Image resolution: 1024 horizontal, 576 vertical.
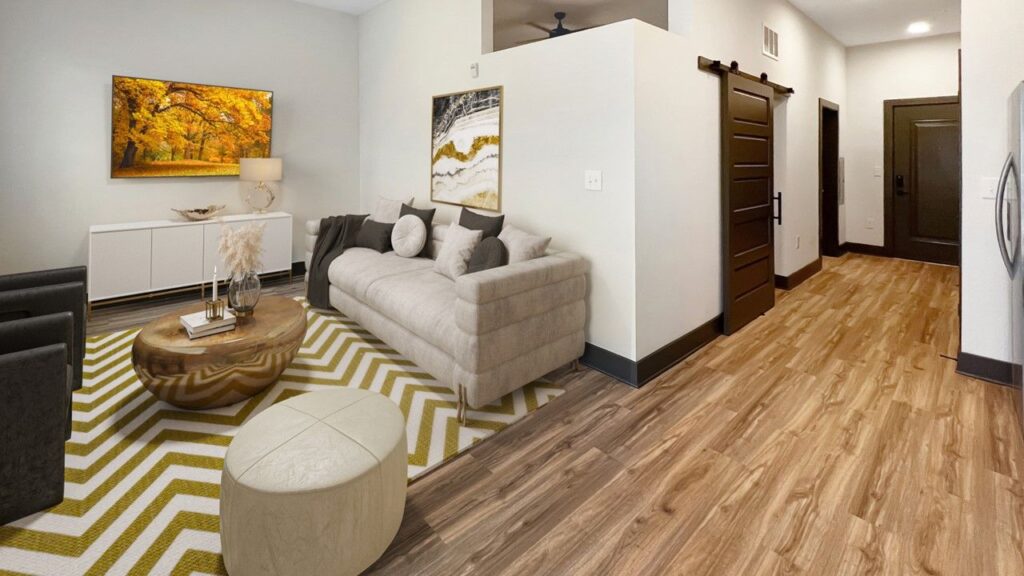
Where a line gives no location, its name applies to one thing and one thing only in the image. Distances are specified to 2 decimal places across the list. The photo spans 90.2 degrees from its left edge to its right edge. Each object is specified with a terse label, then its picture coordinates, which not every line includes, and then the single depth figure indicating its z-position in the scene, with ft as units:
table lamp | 16.37
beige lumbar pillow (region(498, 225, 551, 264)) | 10.23
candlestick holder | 9.07
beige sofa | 8.35
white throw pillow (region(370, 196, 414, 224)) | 15.29
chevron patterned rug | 5.62
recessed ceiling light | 18.66
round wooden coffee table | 8.11
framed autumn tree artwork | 14.82
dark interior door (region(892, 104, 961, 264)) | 20.36
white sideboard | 13.96
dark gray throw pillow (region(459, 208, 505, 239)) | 11.91
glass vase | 9.29
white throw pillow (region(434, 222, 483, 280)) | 11.21
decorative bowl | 15.64
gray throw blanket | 14.38
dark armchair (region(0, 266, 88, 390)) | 7.70
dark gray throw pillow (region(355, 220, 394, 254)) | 14.48
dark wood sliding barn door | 12.35
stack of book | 8.59
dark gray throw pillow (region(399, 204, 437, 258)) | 14.07
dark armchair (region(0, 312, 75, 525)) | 5.73
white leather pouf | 4.85
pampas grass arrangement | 9.24
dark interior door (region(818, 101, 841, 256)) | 21.24
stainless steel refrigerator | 7.89
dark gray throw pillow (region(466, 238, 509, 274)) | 10.52
